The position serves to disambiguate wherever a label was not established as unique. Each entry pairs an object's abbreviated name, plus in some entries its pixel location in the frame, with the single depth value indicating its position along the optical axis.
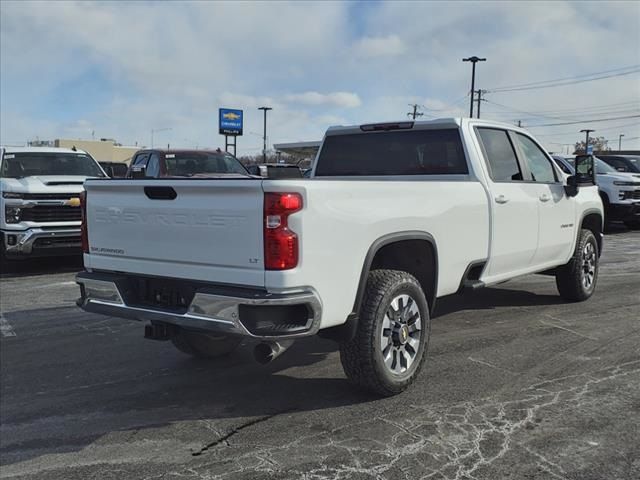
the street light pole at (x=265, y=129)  67.00
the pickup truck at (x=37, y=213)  9.65
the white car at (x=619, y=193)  15.54
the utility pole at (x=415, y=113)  66.51
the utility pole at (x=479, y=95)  59.67
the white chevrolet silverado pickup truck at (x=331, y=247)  3.57
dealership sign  56.46
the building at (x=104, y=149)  92.81
